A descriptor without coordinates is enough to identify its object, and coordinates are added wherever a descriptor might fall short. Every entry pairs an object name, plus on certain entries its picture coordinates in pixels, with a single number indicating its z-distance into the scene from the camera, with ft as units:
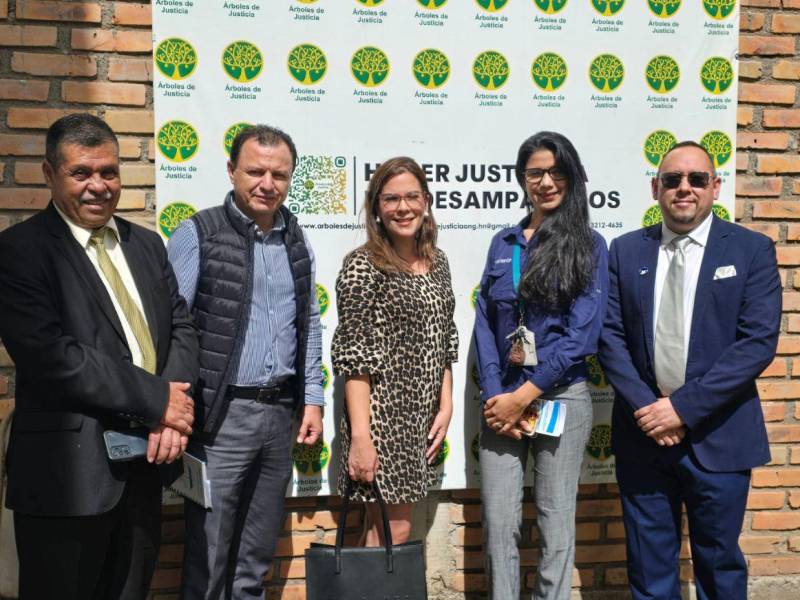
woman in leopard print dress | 9.96
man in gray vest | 9.42
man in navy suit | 9.73
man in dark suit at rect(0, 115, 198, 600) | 7.45
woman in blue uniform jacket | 9.97
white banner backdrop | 11.17
